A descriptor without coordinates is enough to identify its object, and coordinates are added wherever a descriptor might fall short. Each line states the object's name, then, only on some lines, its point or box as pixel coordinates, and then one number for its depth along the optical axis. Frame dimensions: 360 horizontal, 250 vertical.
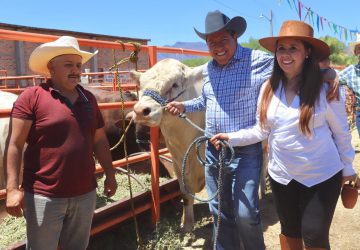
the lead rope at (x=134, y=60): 3.45
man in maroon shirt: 2.09
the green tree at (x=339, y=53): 39.37
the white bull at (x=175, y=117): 3.20
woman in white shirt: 2.18
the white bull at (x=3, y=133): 3.14
